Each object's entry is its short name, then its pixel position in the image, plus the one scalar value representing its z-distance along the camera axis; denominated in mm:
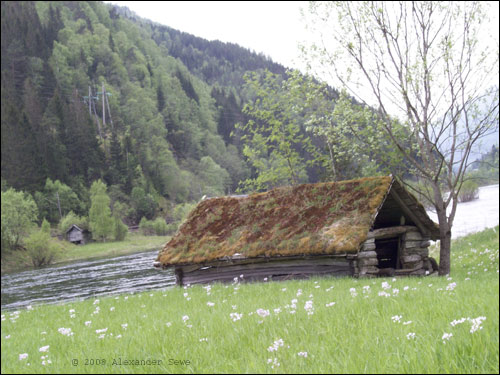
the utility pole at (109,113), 149775
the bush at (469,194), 91300
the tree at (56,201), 94938
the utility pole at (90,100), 146875
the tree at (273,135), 28016
